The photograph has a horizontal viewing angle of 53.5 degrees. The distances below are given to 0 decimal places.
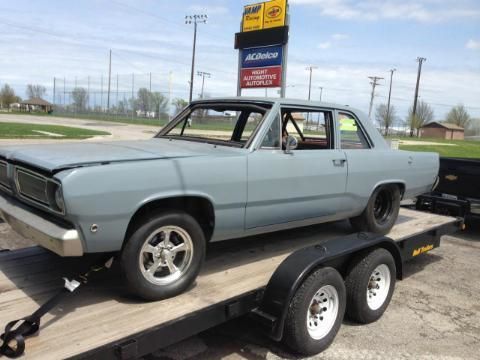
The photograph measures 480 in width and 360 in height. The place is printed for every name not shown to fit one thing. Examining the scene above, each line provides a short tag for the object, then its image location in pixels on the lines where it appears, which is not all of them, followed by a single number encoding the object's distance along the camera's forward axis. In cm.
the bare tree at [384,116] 8590
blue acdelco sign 1347
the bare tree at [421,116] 8451
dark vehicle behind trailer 751
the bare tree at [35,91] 12381
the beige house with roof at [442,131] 8781
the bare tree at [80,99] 8381
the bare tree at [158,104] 7512
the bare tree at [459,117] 10212
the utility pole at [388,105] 8072
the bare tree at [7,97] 10788
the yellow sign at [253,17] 1455
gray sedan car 297
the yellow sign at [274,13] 1369
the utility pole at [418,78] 6556
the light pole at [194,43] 4860
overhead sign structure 1339
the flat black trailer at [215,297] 267
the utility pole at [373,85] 6688
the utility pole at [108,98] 7762
